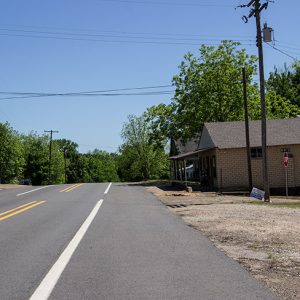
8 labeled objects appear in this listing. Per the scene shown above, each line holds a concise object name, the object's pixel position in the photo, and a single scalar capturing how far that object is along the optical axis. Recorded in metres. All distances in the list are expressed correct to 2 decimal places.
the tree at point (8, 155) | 67.56
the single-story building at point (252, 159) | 33.84
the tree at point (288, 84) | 70.44
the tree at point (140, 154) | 85.12
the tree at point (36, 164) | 105.25
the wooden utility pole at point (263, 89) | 22.64
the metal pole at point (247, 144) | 29.13
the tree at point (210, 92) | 46.34
